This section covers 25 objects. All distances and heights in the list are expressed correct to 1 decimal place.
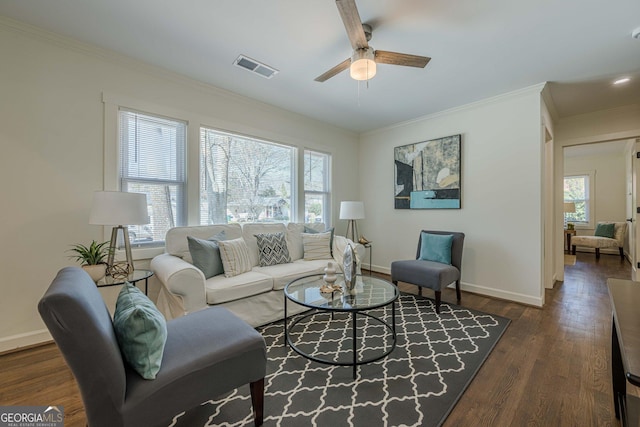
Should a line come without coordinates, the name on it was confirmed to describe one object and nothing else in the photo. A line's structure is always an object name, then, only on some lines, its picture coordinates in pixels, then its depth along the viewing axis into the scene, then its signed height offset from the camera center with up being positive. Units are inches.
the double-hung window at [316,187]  170.9 +16.4
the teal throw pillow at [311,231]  145.0 -10.5
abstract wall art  150.6 +22.5
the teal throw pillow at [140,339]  44.1 -21.1
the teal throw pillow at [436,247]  131.4 -18.0
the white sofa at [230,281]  84.8 -24.9
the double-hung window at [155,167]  106.0 +18.8
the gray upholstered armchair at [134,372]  36.7 -26.2
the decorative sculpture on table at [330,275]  91.8 -21.7
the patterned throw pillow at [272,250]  122.0 -17.3
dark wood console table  32.2 -17.4
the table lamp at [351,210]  165.8 +1.1
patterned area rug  58.8 -44.3
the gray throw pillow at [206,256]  101.3 -16.7
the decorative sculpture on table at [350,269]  89.8 -19.3
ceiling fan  70.8 +47.0
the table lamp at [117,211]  80.9 +0.5
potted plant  79.8 -15.3
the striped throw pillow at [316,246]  137.4 -17.5
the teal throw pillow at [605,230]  246.8 -17.6
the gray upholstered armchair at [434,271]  115.5 -26.9
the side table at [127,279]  79.5 -20.7
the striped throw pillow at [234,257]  104.0 -17.7
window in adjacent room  275.0 +14.7
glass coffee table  77.7 -43.1
